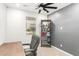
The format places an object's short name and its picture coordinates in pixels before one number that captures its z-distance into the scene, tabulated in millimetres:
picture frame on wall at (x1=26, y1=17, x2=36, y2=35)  1931
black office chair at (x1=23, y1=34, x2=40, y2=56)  1128
